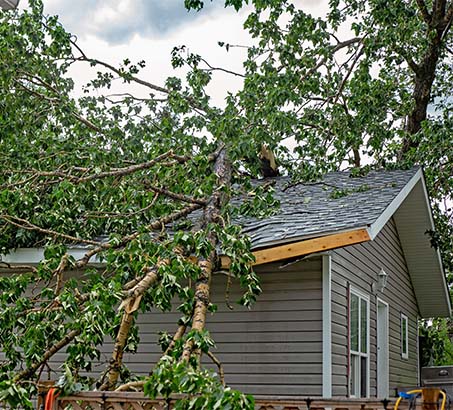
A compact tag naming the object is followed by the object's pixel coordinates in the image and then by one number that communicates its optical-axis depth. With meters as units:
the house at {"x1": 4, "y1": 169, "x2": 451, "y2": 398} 6.99
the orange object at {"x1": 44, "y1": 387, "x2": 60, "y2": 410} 4.98
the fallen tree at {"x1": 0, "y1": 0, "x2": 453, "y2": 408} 5.84
